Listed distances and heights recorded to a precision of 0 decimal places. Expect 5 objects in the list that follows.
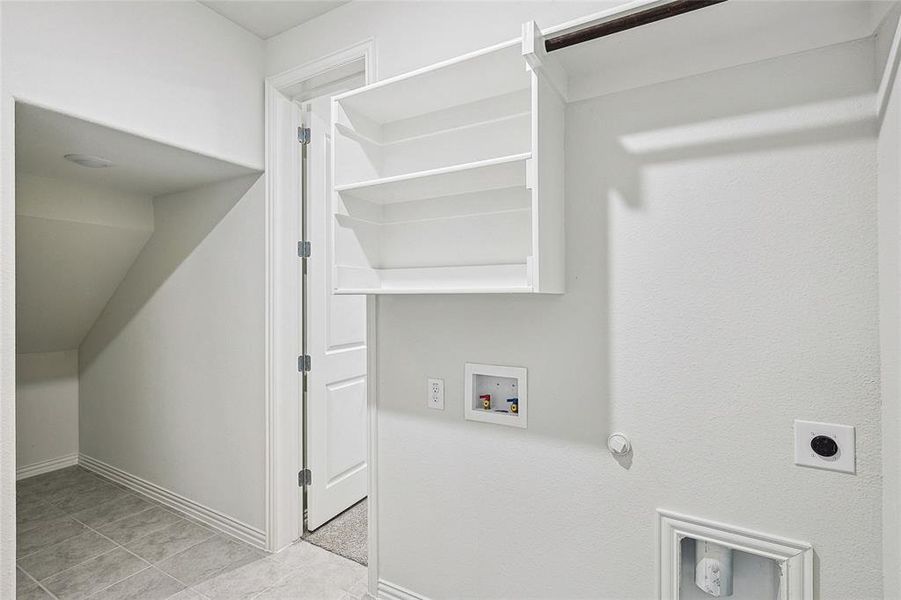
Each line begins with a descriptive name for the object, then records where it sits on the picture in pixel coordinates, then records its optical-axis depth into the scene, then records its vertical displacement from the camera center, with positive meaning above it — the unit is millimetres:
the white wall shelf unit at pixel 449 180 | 1330 +379
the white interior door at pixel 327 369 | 2408 -389
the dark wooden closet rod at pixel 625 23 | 1080 +702
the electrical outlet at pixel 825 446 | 1102 -368
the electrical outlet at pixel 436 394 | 1704 -357
